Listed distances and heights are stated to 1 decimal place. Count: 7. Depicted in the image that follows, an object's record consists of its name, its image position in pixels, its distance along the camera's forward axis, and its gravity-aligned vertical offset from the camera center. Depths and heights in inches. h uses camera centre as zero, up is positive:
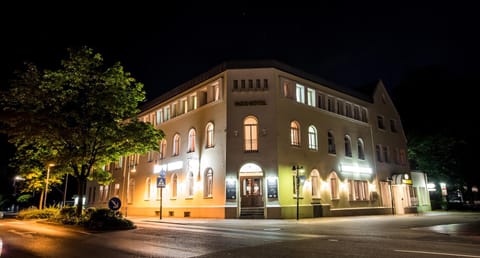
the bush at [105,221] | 647.5 -38.2
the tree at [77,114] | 740.6 +194.4
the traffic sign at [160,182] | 888.3 +48.0
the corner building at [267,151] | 997.8 +161.9
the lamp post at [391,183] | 1351.6 +60.1
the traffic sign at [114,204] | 637.1 -5.6
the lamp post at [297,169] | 899.2 +86.7
